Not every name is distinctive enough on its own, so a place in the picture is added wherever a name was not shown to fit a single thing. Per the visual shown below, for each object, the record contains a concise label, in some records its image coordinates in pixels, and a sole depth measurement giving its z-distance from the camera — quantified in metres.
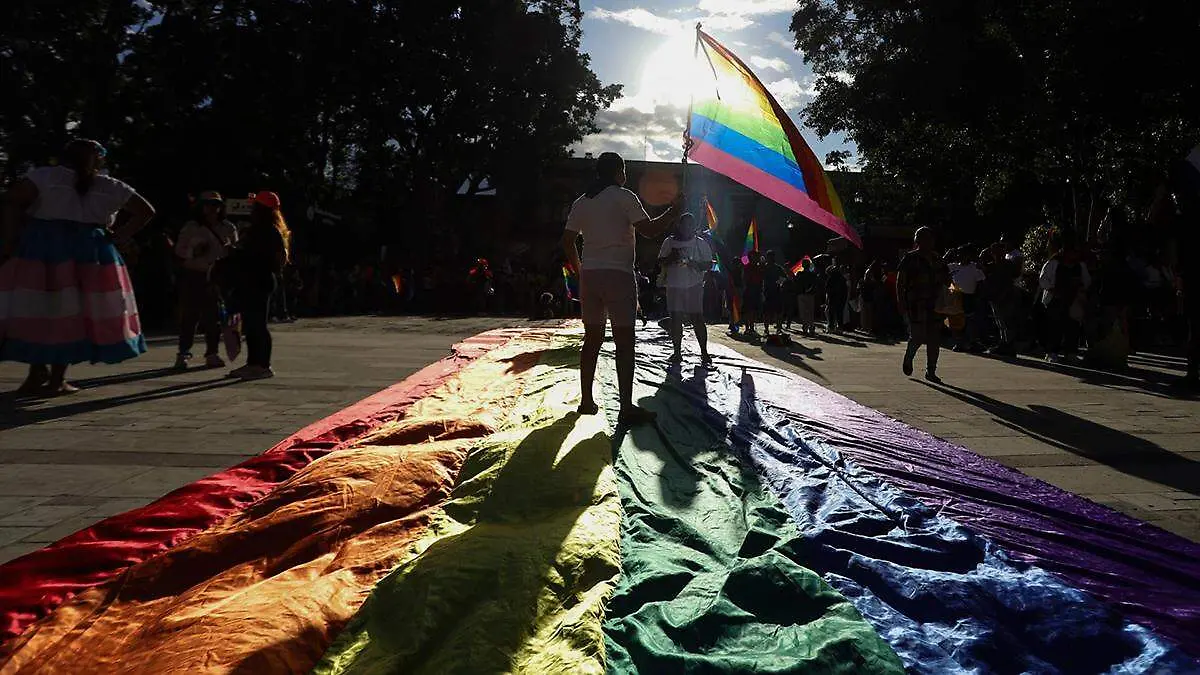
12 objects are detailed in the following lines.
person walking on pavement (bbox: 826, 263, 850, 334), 17.20
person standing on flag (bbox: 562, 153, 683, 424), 4.80
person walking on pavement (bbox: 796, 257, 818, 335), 16.06
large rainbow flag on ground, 2.01
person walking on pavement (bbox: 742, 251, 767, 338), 13.84
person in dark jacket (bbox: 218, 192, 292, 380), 7.23
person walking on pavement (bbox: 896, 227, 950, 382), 7.69
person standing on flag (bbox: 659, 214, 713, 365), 8.39
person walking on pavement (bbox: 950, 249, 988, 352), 10.91
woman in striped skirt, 5.61
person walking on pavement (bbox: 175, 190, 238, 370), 7.73
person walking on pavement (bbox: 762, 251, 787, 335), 13.77
